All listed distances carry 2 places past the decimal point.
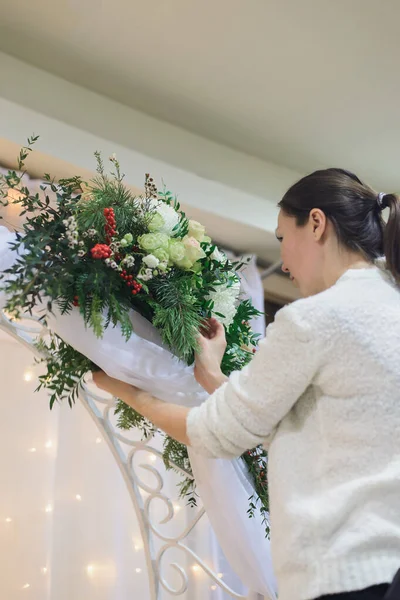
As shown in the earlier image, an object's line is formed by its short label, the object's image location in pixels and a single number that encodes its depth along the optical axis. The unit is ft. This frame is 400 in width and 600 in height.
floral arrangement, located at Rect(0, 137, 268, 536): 3.74
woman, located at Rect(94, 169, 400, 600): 2.58
